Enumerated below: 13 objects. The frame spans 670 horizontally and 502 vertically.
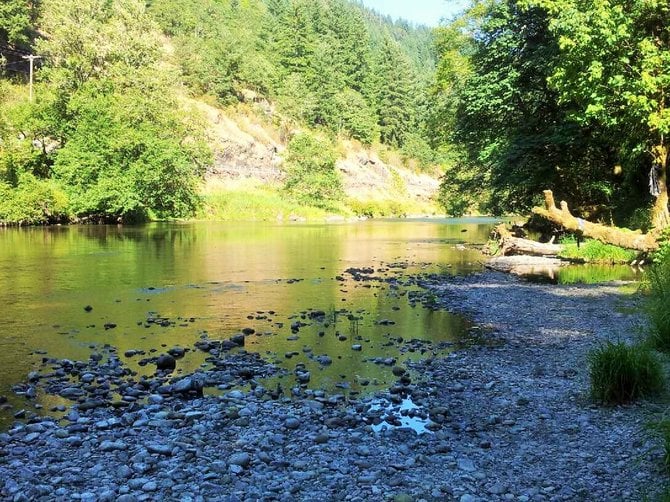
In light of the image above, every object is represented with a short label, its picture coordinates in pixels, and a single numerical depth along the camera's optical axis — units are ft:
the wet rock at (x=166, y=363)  30.78
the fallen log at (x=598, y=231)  63.44
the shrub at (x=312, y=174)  263.49
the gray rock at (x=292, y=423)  22.63
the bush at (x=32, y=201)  146.92
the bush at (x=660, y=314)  29.27
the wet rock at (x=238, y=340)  36.17
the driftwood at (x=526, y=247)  82.53
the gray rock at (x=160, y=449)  20.02
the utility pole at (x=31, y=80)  181.00
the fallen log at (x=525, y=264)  74.51
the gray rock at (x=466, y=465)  18.81
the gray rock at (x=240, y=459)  19.30
